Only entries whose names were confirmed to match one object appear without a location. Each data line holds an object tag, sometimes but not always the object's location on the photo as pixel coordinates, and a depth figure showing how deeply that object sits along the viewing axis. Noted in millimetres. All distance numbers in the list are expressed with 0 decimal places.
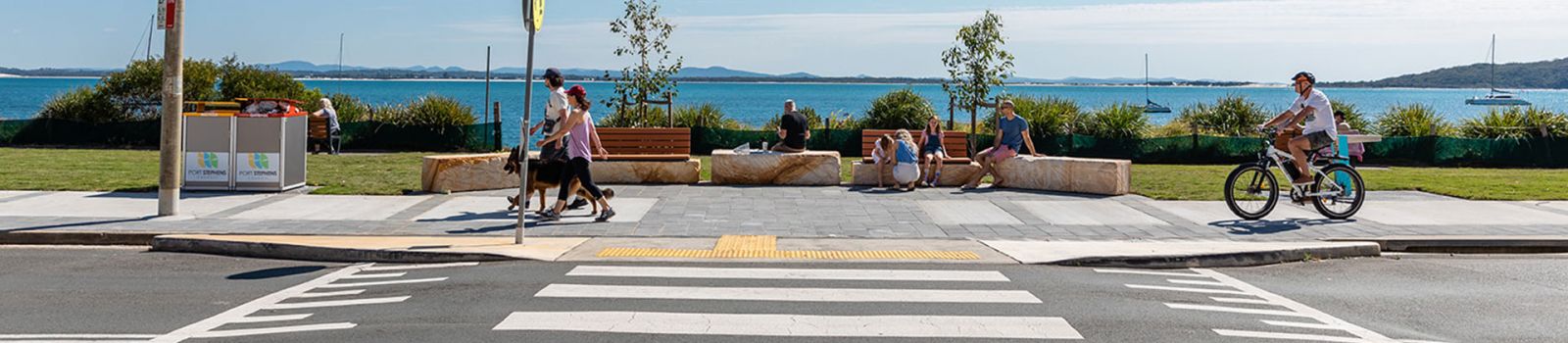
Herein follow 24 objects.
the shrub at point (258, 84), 32719
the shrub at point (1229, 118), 34125
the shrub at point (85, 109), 30594
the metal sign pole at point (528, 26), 10461
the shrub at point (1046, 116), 30406
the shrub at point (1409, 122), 30859
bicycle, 13188
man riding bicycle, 13109
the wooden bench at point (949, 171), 17562
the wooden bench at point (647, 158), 17453
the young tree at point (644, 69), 27625
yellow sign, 10469
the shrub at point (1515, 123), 28422
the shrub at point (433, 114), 29578
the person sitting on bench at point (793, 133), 18359
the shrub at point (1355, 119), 32094
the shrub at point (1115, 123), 30948
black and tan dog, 12875
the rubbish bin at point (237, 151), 15688
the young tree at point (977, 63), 26453
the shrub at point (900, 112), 33188
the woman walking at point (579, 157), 12672
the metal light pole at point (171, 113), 12586
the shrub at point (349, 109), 32375
